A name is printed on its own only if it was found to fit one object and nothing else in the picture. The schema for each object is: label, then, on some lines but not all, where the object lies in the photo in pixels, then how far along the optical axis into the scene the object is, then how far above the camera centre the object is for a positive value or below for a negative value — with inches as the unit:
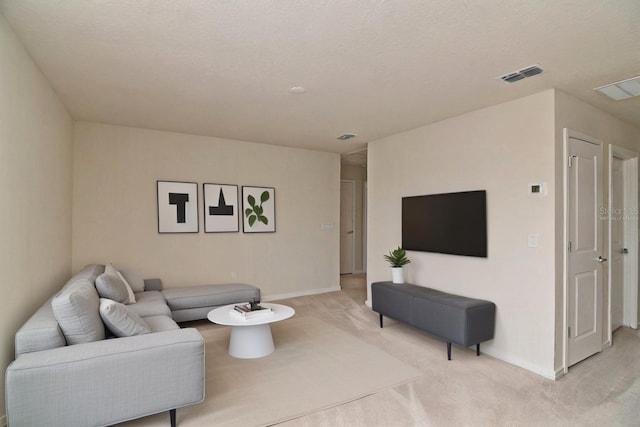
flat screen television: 146.4 -4.3
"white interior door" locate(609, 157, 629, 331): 158.4 -14.3
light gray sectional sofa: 73.6 -34.6
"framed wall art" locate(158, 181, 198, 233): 193.2 +5.1
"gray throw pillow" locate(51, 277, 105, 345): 84.8 -25.2
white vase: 177.9 -31.4
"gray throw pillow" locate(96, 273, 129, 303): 119.7 -25.4
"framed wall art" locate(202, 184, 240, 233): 206.4 +4.7
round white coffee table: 132.2 -47.5
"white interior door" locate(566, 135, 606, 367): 127.3 -14.3
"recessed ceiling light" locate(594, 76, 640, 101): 115.3 +43.7
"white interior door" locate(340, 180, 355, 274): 322.3 -10.6
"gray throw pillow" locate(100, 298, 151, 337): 94.4 -29.1
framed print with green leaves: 220.1 +4.1
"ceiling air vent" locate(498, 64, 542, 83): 106.4 +45.0
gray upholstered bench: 130.7 -41.0
